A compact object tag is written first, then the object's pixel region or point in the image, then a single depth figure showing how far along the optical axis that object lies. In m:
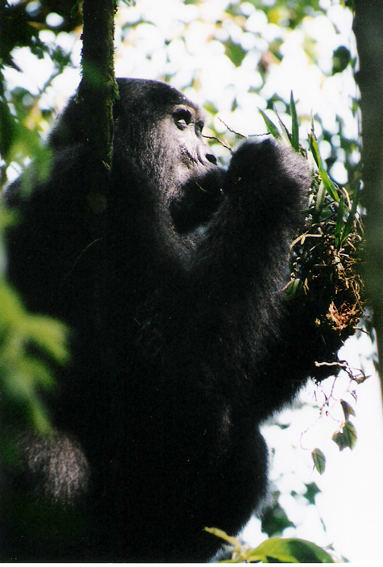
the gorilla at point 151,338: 5.06
